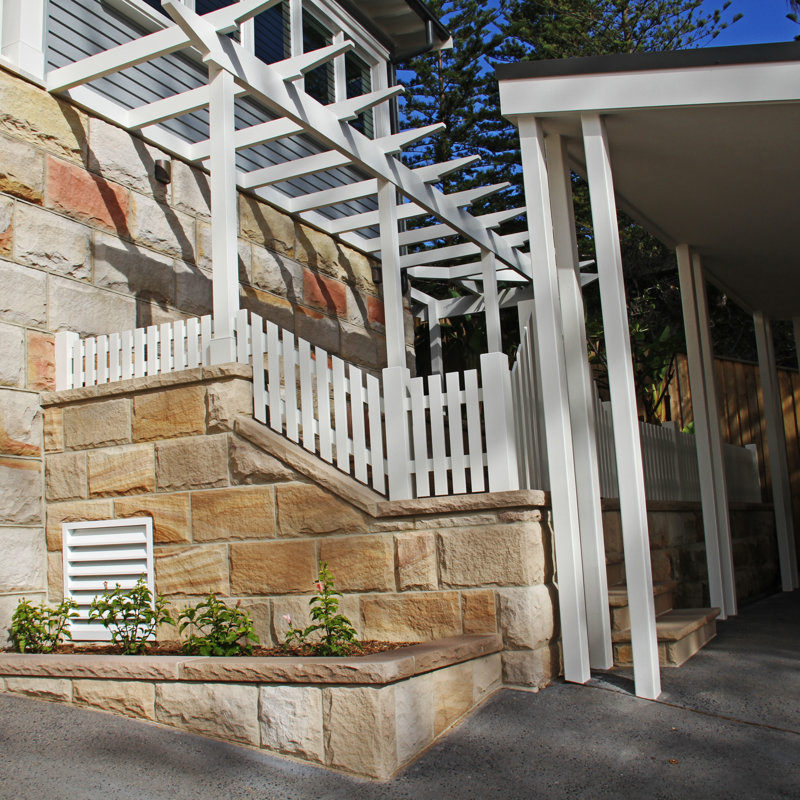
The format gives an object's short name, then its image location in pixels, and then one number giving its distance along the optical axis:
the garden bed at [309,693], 3.42
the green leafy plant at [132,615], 4.78
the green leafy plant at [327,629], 4.17
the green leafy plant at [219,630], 4.40
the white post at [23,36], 5.87
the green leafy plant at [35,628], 5.07
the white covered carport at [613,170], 4.26
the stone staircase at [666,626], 4.57
